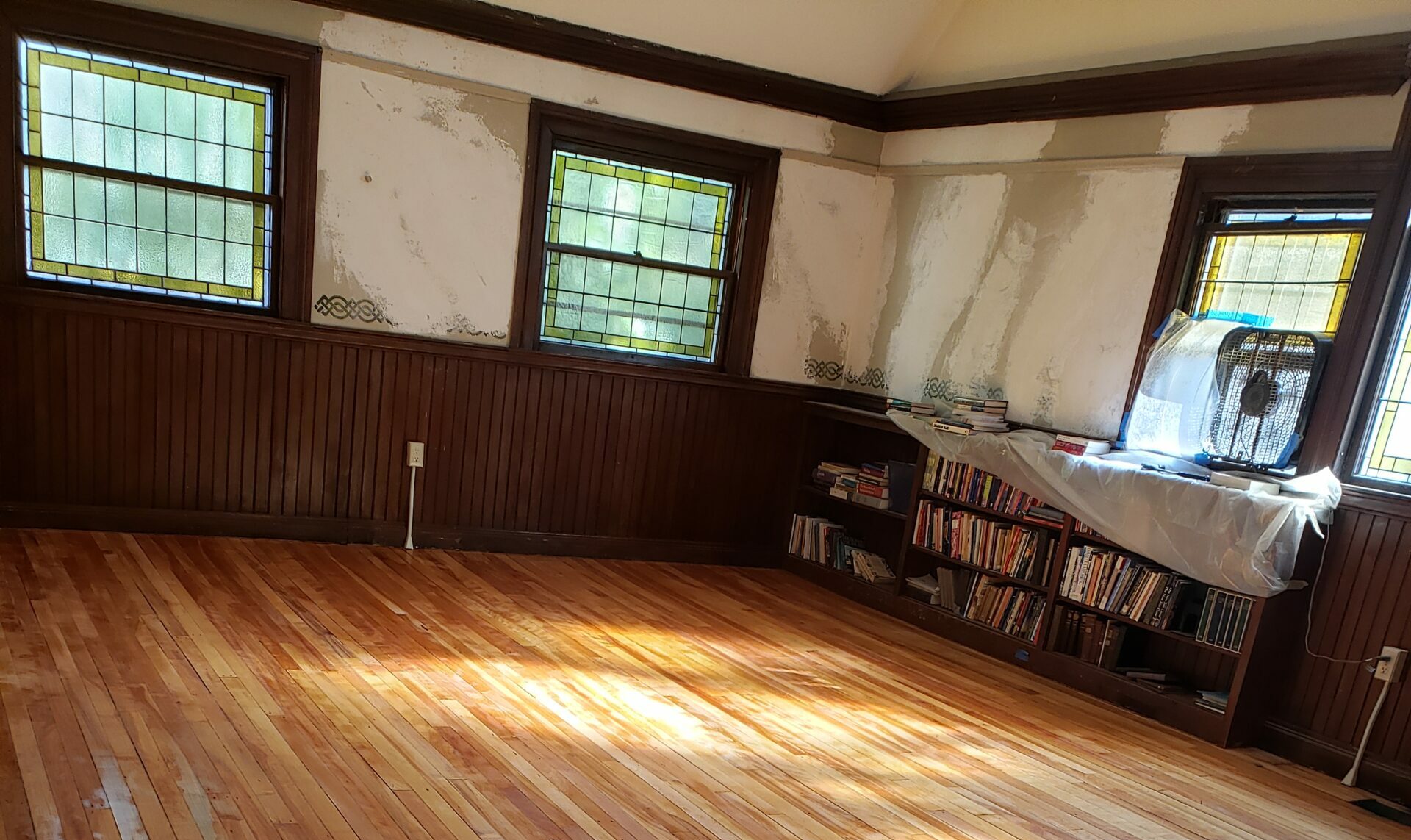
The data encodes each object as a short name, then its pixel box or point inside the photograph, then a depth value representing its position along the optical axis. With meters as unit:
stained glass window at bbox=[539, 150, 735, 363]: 5.29
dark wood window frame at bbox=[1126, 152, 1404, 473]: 3.65
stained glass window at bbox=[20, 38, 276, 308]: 4.36
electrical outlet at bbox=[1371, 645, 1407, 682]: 3.47
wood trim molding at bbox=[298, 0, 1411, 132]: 3.74
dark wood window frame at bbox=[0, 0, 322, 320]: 4.22
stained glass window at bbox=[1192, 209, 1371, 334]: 3.85
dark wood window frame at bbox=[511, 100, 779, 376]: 5.10
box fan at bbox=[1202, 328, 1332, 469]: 3.79
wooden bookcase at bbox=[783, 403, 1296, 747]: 3.77
